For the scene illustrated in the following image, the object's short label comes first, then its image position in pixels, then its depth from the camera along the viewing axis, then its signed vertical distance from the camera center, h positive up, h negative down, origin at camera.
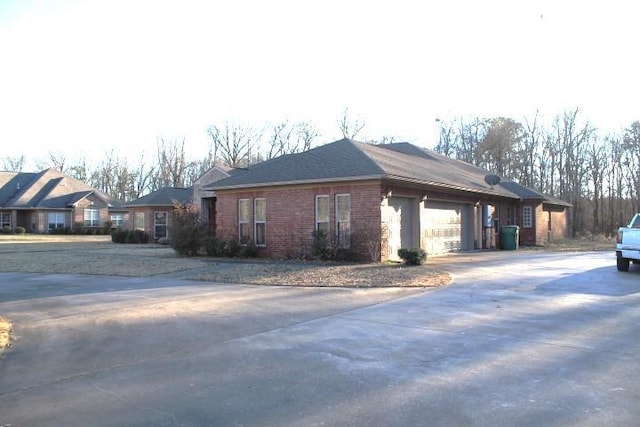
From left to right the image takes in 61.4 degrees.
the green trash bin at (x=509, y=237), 27.48 -0.90
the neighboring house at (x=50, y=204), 51.72 +2.32
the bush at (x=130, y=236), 35.72 -0.65
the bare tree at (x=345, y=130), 62.79 +10.85
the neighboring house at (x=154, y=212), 36.74 +0.98
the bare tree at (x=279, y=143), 67.44 +10.22
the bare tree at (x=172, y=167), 73.00 +7.99
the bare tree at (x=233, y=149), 69.06 +9.83
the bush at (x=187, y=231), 21.50 -0.22
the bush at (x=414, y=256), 16.84 -1.08
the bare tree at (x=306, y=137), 65.98 +10.56
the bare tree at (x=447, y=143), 57.85 +8.49
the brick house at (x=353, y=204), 18.17 +0.73
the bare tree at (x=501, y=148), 54.03 +7.21
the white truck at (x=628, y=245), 15.36 -0.79
